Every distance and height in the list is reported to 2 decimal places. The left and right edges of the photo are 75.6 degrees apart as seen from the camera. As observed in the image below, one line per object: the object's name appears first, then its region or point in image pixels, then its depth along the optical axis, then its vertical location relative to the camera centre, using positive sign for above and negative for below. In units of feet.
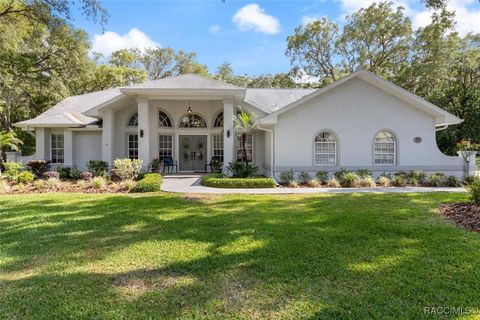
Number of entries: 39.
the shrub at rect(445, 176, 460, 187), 43.09 -3.88
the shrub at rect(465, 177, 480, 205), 24.88 -3.00
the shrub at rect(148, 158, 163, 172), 52.70 -1.37
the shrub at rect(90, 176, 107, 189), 40.22 -3.35
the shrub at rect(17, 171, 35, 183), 44.19 -2.83
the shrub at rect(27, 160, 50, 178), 50.75 -1.48
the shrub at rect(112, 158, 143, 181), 44.98 -1.72
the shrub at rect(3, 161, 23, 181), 45.78 -1.78
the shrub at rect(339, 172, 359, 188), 42.88 -3.46
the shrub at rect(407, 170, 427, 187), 43.61 -3.28
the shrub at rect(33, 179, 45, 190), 40.16 -3.43
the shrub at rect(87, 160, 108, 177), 50.90 -1.57
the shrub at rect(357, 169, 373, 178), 45.29 -2.66
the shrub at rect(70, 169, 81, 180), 50.09 -2.64
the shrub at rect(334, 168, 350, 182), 44.52 -2.72
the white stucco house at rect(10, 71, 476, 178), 46.80 +4.90
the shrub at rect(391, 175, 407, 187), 43.04 -3.80
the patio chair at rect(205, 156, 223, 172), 57.47 -1.23
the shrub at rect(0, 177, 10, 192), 39.36 -3.63
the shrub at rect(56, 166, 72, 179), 50.97 -2.36
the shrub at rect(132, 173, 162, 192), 37.65 -3.47
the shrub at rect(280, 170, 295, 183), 46.06 -3.17
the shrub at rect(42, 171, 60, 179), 45.85 -2.53
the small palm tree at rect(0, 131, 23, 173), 51.85 +3.23
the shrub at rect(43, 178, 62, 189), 40.93 -3.39
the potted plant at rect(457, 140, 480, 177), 46.32 -0.45
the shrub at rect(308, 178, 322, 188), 43.29 -3.91
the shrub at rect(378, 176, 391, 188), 42.98 -3.79
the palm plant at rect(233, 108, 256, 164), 46.43 +5.18
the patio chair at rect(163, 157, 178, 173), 59.15 -1.38
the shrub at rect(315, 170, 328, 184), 45.96 -3.07
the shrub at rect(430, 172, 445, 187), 43.42 -3.62
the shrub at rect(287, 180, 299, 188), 43.11 -3.99
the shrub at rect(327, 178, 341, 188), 42.70 -3.90
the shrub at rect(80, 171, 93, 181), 46.11 -2.75
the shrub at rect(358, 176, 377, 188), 42.45 -3.86
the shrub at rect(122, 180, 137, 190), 39.14 -3.56
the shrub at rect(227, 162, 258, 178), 46.14 -2.08
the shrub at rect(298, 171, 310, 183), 46.21 -3.21
